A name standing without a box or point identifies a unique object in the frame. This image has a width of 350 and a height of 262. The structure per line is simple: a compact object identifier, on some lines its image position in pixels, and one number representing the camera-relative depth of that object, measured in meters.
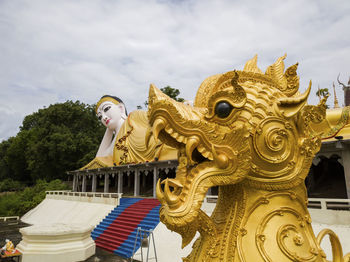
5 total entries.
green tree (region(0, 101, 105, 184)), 29.62
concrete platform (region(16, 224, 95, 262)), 7.79
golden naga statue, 1.59
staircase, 9.20
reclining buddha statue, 17.27
